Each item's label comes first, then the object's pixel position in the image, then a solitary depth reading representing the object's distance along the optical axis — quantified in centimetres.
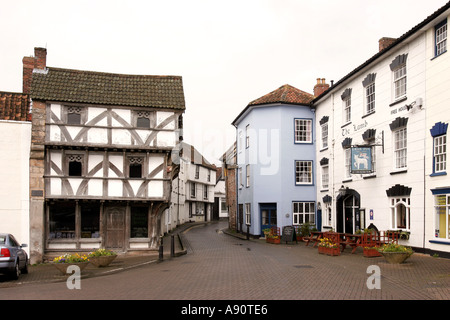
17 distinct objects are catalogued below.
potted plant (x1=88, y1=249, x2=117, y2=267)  1880
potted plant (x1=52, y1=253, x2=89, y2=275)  1672
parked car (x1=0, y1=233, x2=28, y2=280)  1540
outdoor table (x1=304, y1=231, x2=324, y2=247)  2559
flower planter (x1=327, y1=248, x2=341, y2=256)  2095
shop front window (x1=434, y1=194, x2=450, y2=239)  1788
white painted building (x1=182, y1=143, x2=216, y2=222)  5847
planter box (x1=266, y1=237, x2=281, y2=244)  2947
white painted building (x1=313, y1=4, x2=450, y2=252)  1862
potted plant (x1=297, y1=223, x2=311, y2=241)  3070
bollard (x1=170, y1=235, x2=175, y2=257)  2204
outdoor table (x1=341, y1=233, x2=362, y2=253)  2126
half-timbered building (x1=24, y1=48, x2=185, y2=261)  2355
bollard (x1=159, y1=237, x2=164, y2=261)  2048
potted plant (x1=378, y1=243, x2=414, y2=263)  1677
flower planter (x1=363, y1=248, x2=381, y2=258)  1973
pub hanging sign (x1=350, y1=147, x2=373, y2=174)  2333
